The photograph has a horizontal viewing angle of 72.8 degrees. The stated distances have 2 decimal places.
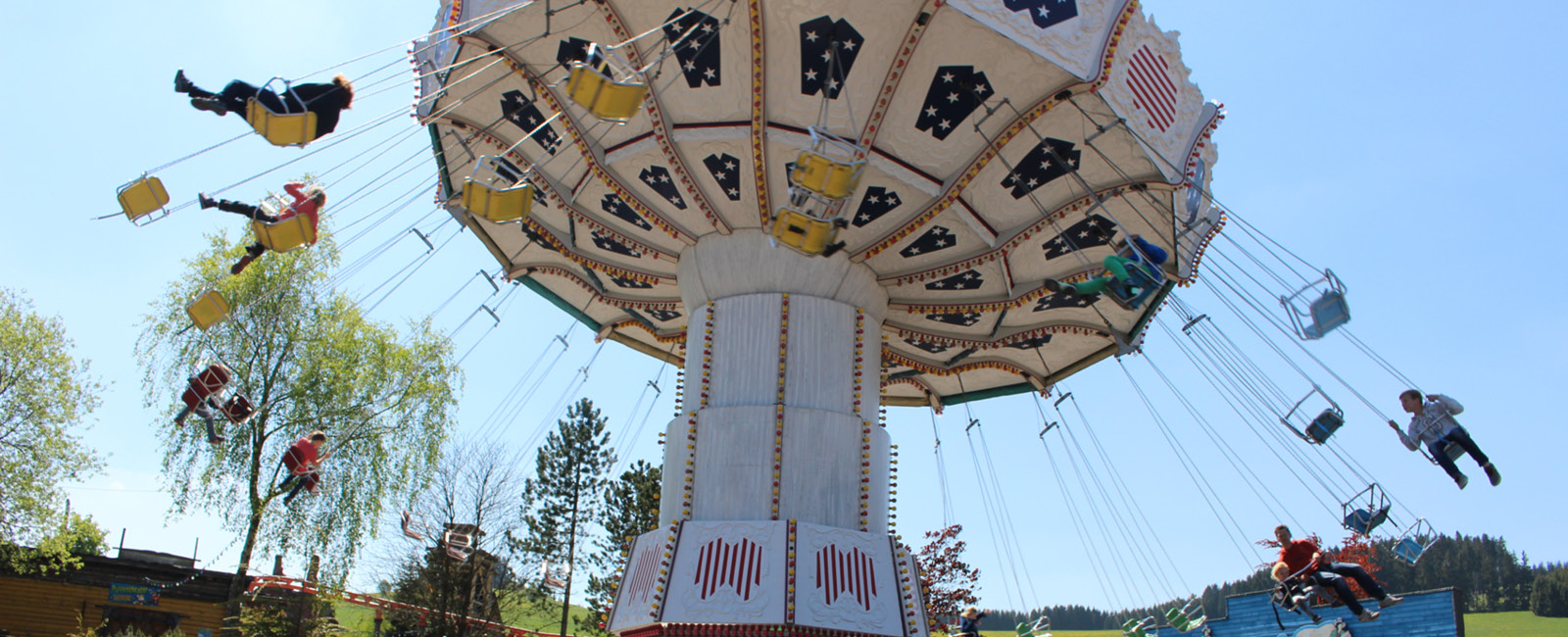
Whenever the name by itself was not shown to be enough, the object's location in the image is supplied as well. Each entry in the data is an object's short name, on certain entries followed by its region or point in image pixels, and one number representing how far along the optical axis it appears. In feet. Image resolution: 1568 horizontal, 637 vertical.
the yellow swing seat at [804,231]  43.55
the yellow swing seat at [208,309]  46.93
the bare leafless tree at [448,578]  96.32
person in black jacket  38.22
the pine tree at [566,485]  137.90
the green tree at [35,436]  73.61
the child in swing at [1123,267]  46.29
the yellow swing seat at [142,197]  39.78
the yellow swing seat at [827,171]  41.57
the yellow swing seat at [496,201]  40.26
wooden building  84.33
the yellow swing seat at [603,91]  37.06
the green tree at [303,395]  75.15
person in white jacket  46.39
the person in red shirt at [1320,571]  42.29
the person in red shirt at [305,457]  52.34
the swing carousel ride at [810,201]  44.80
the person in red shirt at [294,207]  42.11
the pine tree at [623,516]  131.34
